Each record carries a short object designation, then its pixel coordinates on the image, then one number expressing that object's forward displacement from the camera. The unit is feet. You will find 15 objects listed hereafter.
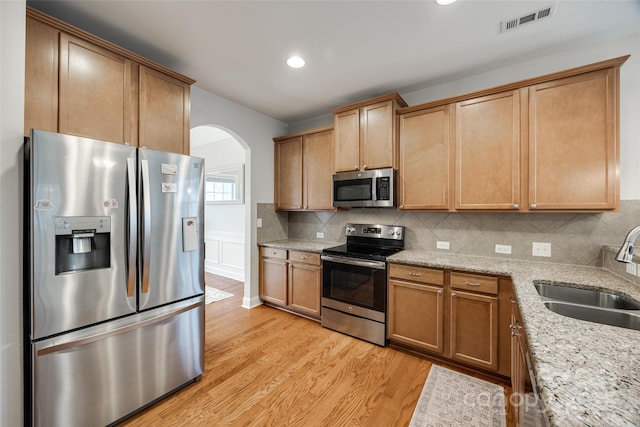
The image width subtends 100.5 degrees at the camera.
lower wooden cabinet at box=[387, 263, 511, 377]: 6.93
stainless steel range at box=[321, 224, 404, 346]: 8.73
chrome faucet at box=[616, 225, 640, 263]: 4.13
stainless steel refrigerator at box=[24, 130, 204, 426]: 4.60
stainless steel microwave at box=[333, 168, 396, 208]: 9.21
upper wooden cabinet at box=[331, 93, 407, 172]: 9.25
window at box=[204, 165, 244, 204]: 16.19
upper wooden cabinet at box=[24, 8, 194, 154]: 5.24
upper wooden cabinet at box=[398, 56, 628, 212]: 6.41
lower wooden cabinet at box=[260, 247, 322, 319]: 10.55
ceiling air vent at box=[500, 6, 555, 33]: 5.83
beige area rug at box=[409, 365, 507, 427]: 5.69
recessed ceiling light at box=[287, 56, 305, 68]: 7.72
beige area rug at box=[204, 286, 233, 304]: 13.16
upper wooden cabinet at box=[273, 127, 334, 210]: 11.37
